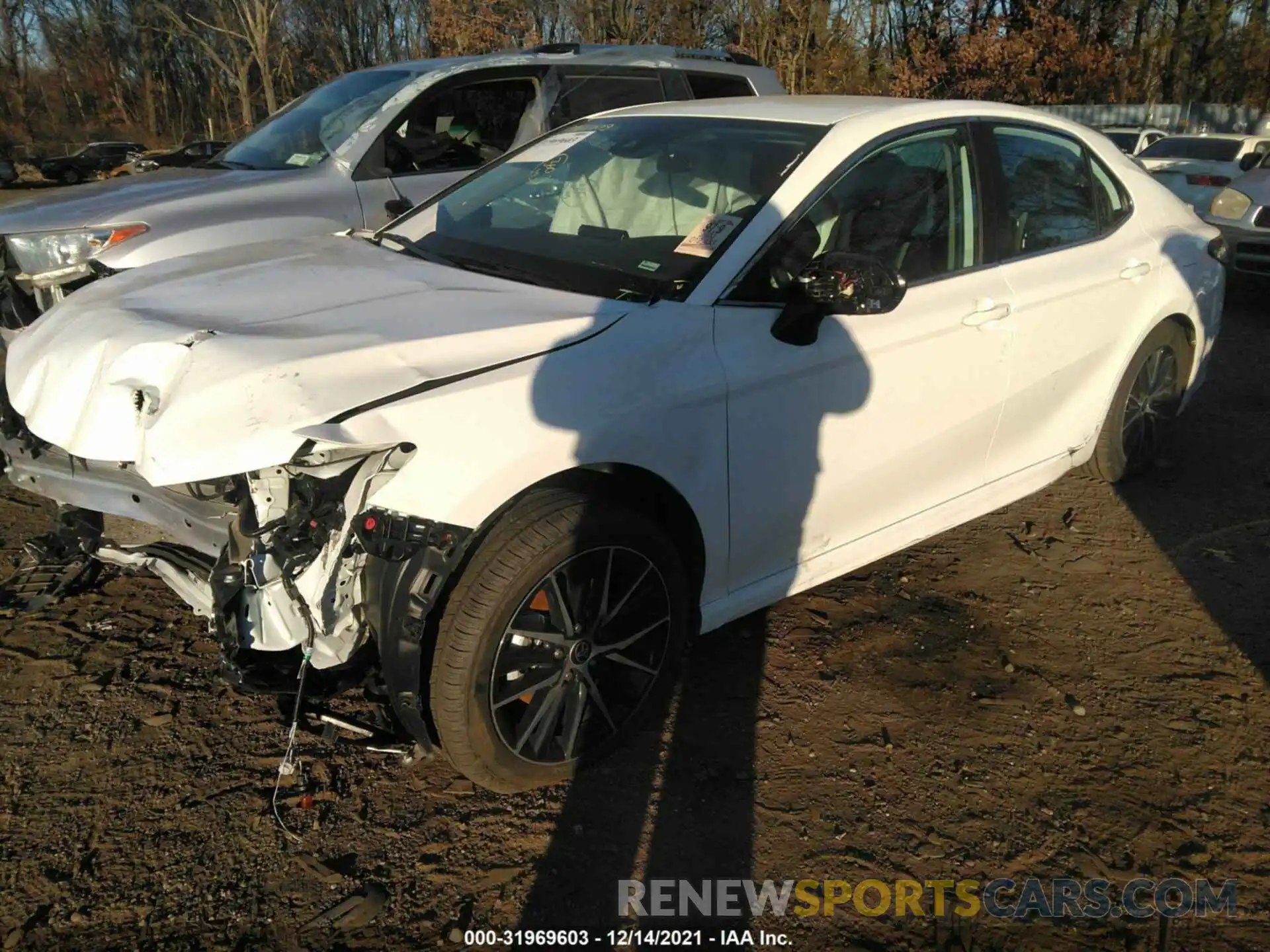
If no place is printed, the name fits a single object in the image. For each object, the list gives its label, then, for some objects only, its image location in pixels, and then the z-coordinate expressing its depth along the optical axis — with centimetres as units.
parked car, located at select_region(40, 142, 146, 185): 2830
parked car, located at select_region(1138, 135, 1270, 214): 1146
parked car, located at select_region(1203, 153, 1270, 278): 898
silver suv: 462
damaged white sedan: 235
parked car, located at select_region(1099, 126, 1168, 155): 1622
